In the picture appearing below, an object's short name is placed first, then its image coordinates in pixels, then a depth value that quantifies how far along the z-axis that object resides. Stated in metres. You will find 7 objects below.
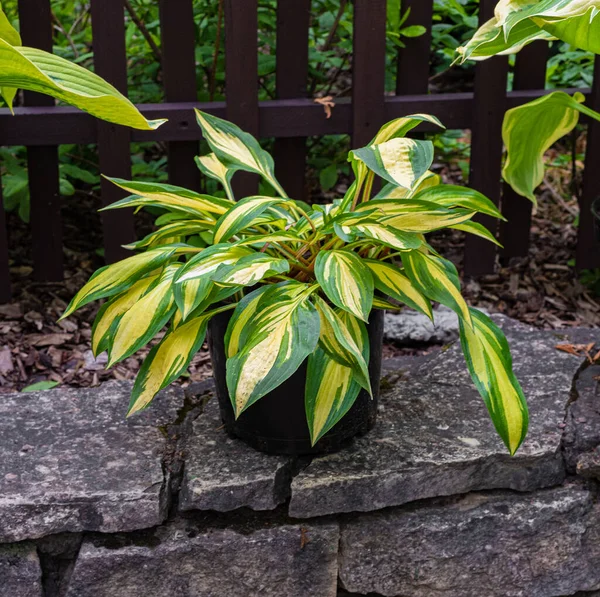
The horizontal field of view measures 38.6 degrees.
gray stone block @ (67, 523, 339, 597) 1.63
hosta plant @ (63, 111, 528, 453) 1.47
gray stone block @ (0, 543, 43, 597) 1.62
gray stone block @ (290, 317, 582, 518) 1.64
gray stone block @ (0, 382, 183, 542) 1.59
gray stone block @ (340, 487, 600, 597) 1.69
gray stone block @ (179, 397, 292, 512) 1.61
